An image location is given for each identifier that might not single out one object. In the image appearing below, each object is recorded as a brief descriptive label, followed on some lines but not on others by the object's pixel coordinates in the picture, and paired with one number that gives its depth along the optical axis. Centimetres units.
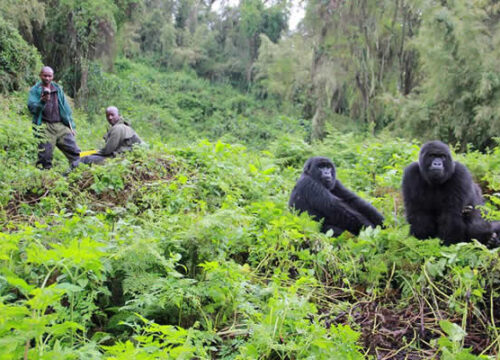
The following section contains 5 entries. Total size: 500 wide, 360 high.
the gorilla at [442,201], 370
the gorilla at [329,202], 454
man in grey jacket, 638
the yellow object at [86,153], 672
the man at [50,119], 650
